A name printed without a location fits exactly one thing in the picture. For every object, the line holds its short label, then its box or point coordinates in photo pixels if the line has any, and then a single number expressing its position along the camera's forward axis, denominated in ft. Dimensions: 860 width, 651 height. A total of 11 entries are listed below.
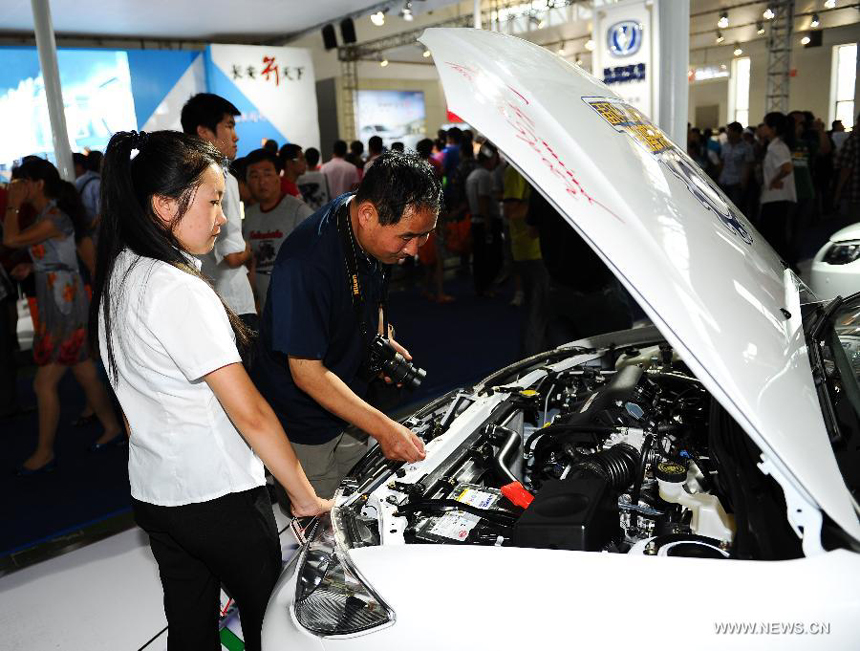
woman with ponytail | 5.22
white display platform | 9.00
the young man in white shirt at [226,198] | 11.34
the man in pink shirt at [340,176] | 29.12
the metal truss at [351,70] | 60.44
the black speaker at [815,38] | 61.21
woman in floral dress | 13.48
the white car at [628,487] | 4.50
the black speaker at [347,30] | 45.00
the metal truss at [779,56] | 56.18
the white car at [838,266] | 15.90
